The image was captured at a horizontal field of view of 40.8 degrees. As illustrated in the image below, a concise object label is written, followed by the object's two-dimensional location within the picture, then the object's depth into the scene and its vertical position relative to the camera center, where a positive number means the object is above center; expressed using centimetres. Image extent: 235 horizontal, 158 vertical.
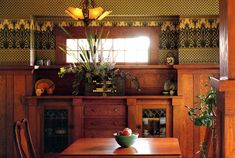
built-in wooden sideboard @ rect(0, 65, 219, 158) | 482 -47
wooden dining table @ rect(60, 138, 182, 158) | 300 -72
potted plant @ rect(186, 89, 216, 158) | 257 -39
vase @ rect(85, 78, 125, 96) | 492 -16
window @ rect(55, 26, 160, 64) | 510 +57
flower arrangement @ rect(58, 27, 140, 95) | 484 +10
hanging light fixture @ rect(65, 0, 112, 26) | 337 +70
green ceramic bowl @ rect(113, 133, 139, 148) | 325 -64
